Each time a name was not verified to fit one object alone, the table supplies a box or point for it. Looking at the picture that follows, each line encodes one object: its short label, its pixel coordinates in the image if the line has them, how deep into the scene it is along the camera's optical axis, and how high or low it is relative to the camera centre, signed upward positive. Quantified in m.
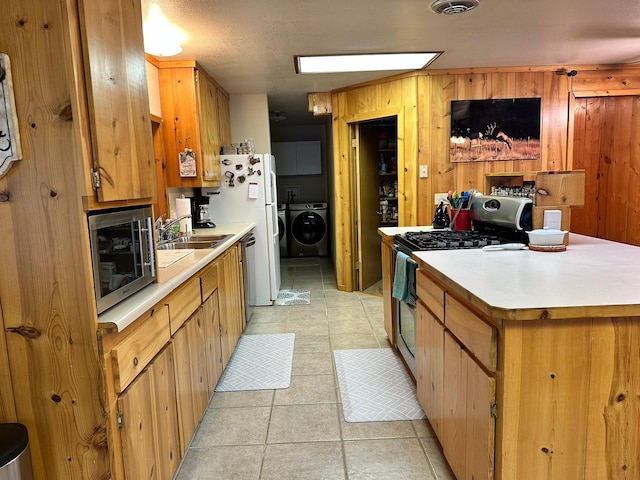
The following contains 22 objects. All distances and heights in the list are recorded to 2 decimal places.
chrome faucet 2.79 -0.23
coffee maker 3.90 -0.17
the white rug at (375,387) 2.18 -1.20
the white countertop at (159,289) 1.21 -0.35
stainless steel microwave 1.22 -0.19
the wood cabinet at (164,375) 1.24 -0.69
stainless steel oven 2.20 -0.85
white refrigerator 4.06 -0.14
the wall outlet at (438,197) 3.96 -0.11
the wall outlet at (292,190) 7.47 +0.03
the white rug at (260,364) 2.56 -1.20
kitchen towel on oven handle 2.16 -0.49
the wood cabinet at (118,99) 1.17 +0.32
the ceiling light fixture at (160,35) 2.36 +1.02
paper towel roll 3.25 -0.12
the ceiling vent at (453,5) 2.28 +1.02
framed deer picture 3.88 +0.52
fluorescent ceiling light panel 3.27 +1.07
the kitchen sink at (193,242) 2.82 -0.34
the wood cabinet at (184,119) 3.29 +0.63
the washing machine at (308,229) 6.66 -0.63
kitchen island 1.14 -0.57
